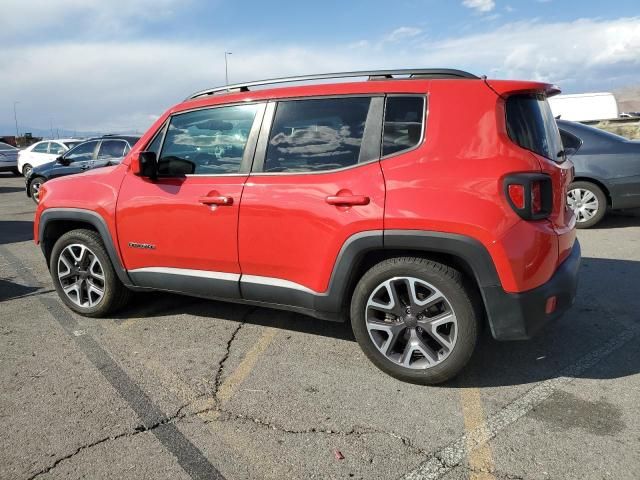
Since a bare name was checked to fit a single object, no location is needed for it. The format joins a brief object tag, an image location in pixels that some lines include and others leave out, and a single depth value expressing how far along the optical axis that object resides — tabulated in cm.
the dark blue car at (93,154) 1105
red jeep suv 289
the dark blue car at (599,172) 716
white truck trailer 2958
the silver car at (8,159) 2076
